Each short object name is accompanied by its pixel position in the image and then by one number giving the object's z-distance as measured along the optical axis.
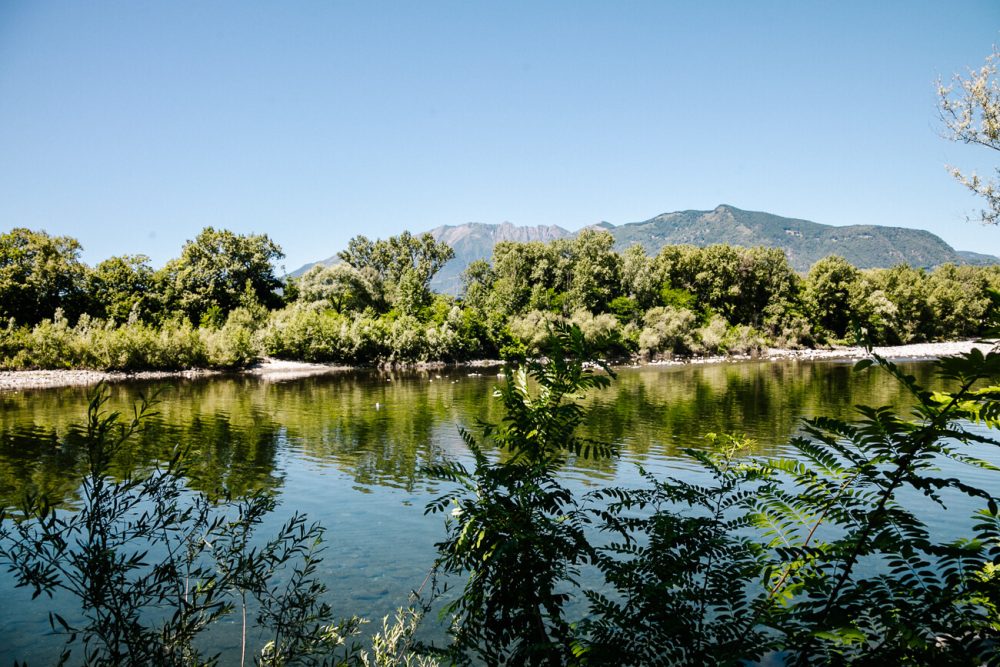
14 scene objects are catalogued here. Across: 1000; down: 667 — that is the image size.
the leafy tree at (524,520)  3.92
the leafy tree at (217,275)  73.19
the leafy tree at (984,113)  13.86
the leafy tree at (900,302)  81.00
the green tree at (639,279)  83.38
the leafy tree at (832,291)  83.31
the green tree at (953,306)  86.81
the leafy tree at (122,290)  68.06
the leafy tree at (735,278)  87.50
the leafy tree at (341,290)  78.81
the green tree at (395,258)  87.38
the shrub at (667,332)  73.94
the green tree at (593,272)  80.19
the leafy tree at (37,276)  62.16
